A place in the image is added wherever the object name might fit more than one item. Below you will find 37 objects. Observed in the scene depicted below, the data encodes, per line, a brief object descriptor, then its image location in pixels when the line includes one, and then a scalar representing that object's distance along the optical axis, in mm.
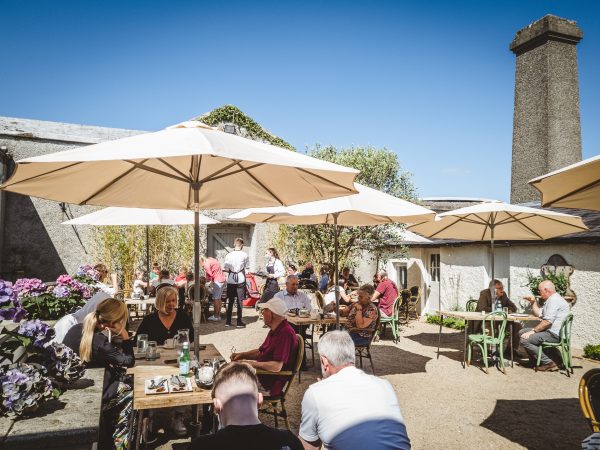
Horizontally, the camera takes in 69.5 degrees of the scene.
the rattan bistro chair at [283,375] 3869
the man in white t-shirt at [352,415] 2146
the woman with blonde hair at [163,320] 4672
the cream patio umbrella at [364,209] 5031
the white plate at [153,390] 2916
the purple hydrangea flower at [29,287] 5141
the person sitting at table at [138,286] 9672
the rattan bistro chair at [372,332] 6405
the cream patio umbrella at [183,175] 2691
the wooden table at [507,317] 7252
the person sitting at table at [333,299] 8422
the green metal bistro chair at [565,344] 6938
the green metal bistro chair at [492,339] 7004
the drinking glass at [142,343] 4027
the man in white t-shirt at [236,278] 10094
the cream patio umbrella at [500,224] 7105
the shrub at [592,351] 7918
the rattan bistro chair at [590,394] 3023
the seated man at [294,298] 7258
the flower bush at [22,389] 2021
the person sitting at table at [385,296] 9273
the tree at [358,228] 14500
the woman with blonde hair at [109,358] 3410
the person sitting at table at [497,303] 8133
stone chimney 15953
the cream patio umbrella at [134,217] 6897
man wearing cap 3945
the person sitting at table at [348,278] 12172
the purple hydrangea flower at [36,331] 2297
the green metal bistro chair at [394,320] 9117
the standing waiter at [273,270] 11336
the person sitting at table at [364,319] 6445
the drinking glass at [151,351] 3898
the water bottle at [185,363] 3336
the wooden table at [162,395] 2807
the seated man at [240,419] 1791
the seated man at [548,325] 7074
